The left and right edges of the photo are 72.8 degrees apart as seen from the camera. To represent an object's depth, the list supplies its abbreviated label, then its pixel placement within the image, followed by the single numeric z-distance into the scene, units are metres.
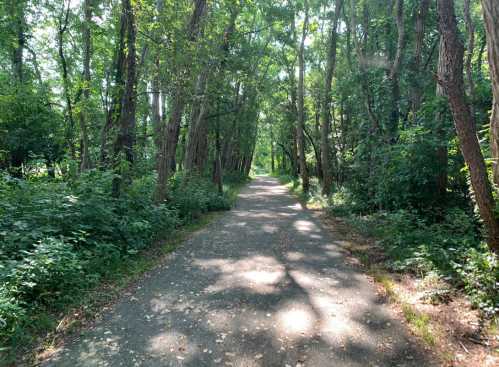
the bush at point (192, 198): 11.33
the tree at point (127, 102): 8.50
